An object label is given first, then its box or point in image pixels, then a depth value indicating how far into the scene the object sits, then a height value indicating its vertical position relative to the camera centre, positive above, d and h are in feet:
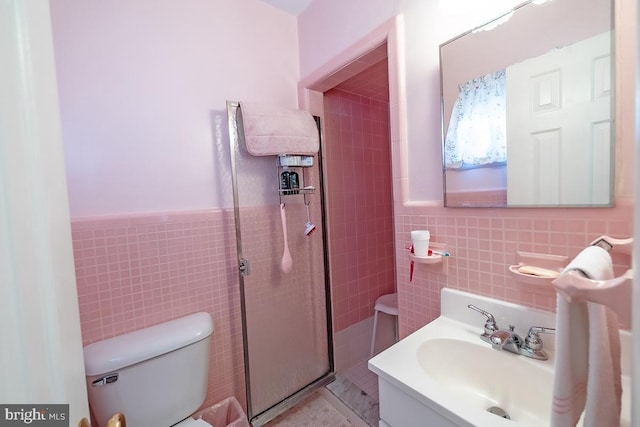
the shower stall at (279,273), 4.54 -1.41
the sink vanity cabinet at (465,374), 2.09 -1.70
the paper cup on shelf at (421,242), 3.22 -0.61
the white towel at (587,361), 1.32 -0.96
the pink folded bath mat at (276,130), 4.16 +1.19
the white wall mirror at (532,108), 2.19 +0.78
